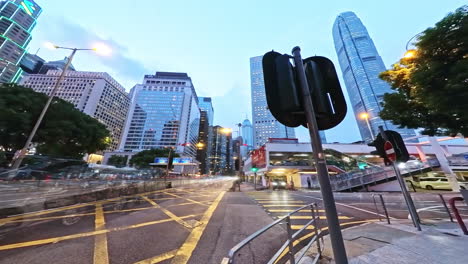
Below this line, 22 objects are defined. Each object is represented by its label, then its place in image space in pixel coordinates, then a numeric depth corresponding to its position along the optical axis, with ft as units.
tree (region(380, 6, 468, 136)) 15.19
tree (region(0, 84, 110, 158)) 62.39
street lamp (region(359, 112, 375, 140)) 54.81
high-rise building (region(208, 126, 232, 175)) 571.69
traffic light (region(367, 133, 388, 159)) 17.80
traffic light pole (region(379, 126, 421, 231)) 15.28
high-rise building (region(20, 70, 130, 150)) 316.38
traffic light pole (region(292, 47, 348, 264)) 5.97
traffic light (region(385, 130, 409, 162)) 17.61
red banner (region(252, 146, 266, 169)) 113.19
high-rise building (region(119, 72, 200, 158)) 346.54
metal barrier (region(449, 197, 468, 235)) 13.56
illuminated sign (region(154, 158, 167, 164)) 202.75
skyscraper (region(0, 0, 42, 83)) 300.20
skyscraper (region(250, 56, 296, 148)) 305.32
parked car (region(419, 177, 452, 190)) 65.05
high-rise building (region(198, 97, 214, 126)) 629.02
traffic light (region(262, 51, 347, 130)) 6.69
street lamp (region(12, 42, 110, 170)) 39.95
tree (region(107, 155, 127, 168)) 254.68
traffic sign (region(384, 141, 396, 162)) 15.71
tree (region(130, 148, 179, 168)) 213.66
